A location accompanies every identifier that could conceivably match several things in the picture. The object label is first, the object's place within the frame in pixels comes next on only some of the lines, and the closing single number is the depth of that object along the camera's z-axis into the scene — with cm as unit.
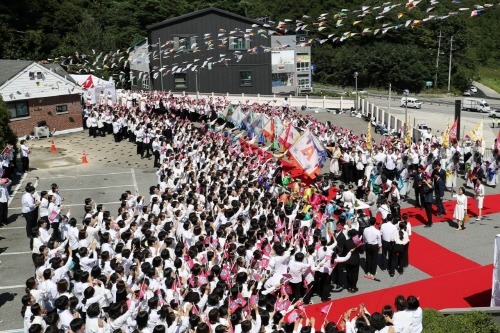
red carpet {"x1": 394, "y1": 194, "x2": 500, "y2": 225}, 1666
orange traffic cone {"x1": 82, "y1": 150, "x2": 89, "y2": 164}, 2483
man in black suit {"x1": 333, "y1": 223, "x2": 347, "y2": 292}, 1168
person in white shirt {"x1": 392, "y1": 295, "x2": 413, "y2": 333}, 773
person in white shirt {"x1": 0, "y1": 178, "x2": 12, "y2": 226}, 1590
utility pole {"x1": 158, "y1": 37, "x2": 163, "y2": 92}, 4299
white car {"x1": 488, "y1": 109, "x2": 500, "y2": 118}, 4797
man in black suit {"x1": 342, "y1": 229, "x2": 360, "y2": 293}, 1125
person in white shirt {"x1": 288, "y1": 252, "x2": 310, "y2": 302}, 1030
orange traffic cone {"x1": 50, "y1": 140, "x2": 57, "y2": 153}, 2702
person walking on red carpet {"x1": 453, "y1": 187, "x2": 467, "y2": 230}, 1528
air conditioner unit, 2995
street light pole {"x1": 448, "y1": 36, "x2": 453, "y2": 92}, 7275
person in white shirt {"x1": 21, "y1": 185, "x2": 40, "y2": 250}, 1434
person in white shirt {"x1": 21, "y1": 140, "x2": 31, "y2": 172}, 2272
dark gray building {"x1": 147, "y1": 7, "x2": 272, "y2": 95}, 4600
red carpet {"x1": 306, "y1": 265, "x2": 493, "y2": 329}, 1083
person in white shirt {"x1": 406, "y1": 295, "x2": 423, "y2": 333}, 772
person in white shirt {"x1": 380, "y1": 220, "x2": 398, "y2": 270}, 1222
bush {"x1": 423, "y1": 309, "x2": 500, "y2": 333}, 889
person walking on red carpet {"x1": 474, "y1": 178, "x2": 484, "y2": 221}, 1606
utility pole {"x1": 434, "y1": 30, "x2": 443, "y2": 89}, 7475
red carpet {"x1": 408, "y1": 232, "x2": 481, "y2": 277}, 1279
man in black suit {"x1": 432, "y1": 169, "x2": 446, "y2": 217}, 1631
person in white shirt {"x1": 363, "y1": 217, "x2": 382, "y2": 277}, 1213
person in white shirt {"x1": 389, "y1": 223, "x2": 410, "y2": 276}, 1224
